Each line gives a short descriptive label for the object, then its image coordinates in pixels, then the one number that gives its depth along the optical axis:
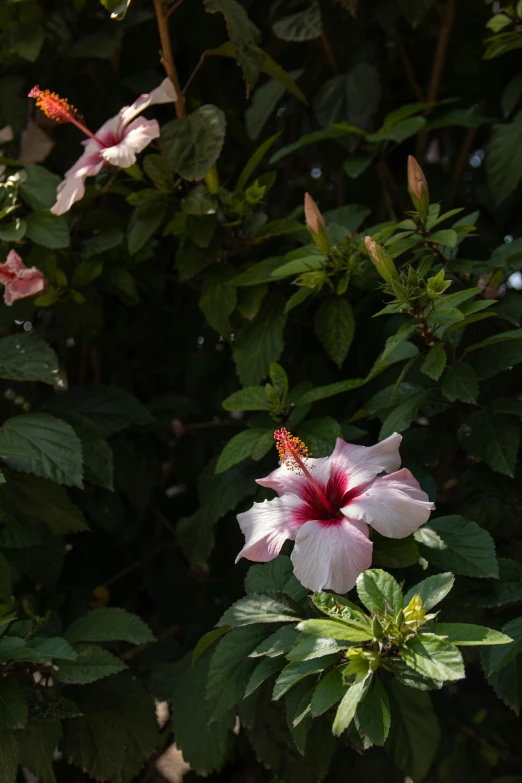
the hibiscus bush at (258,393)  0.96
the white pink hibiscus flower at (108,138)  1.24
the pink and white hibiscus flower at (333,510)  0.87
